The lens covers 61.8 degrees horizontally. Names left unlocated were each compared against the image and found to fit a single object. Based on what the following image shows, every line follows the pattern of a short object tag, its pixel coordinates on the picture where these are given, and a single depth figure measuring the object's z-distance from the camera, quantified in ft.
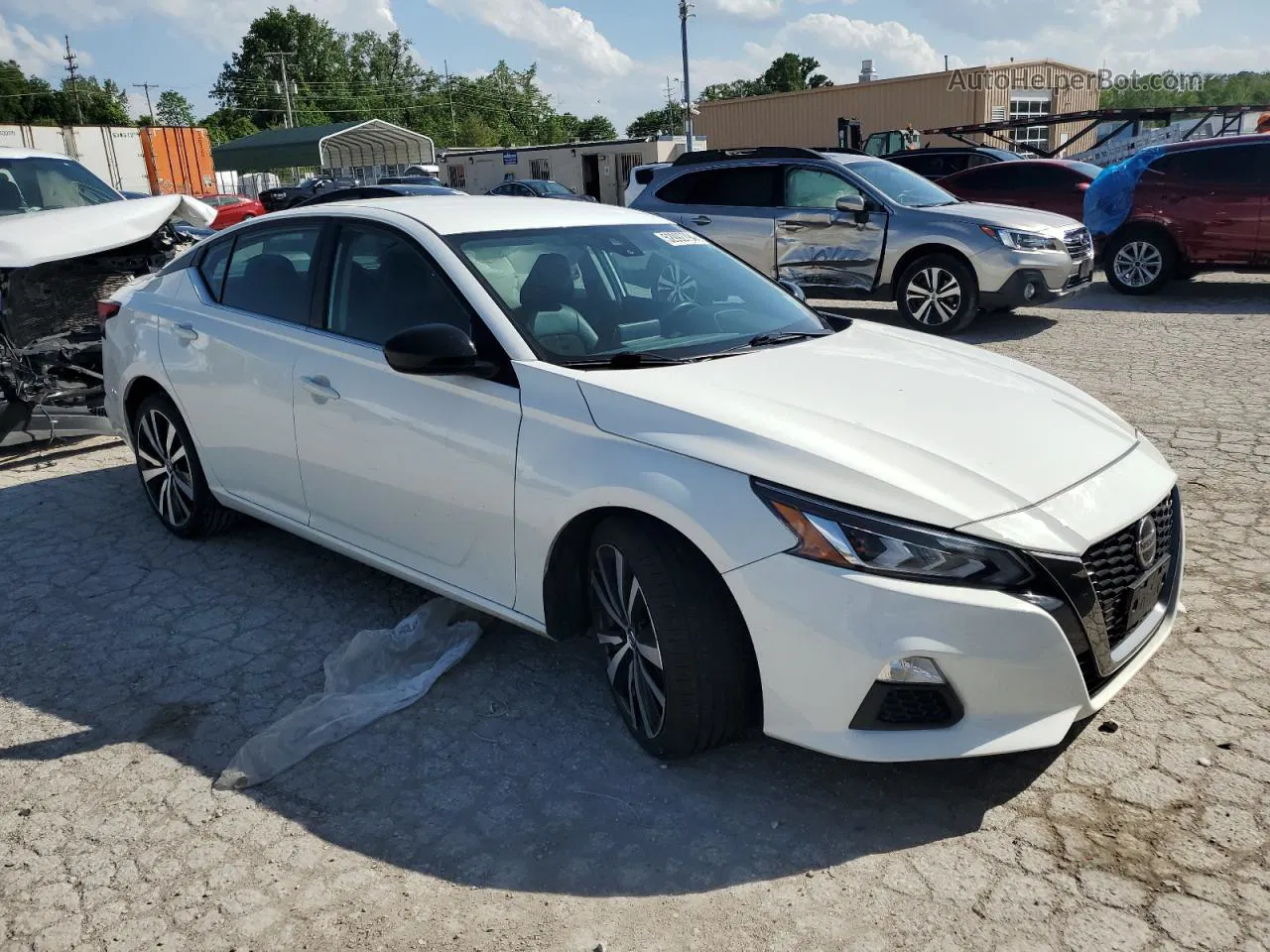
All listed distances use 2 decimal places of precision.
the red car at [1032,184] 48.21
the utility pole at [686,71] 119.99
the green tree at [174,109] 350.84
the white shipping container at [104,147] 147.84
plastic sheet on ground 10.73
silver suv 32.53
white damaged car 21.71
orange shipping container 167.53
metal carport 143.54
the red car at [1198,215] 36.86
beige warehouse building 119.75
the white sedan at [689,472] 8.66
